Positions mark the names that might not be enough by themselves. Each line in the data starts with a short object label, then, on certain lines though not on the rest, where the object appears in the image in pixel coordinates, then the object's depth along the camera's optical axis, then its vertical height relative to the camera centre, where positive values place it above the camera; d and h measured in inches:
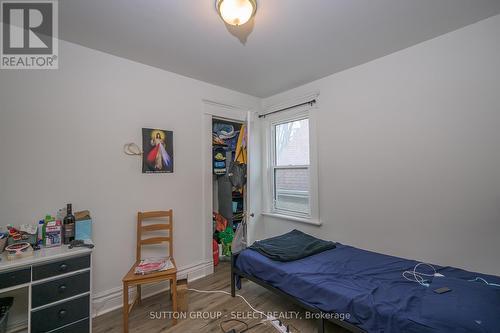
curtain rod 116.0 +37.7
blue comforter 49.5 -35.8
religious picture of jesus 94.8 +10.8
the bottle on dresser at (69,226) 71.9 -17.1
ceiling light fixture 57.1 +44.7
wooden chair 71.8 -35.3
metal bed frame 59.6 -43.7
